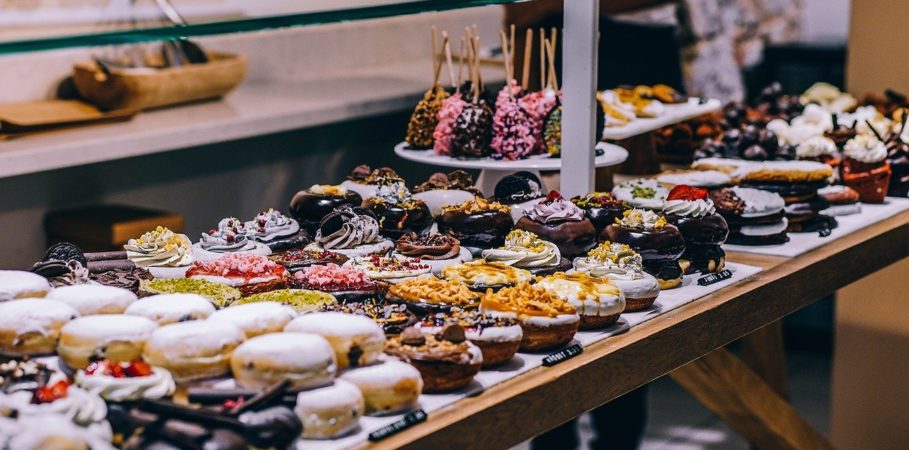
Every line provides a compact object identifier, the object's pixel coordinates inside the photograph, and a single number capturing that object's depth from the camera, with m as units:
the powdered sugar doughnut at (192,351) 1.72
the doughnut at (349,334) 1.76
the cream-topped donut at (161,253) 2.30
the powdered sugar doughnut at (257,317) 1.82
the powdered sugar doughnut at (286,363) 1.67
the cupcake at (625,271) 2.26
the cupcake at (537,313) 2.00
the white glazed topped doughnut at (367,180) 2.77
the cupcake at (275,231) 2.50
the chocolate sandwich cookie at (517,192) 2.74
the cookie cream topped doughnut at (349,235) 2.48
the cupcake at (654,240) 2.40
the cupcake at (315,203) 2.61
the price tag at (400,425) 1.66
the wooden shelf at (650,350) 1.79
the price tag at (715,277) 2.49
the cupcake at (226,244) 2.43
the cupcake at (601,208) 2.56
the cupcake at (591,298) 2.12
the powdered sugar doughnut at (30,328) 1.83
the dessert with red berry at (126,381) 1.61
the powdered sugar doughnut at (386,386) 1.72
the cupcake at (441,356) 1.82
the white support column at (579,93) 2.64
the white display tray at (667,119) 3.42
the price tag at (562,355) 1.99
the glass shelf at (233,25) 1.60
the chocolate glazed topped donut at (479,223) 2.55
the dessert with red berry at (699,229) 2.52
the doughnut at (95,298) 1.93
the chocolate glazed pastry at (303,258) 2.33
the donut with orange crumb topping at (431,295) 2.05
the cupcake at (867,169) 3.25
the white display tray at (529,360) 1.67
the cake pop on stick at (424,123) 3.34
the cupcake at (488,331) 1.92
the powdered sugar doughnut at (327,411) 1.64
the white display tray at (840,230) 2.77
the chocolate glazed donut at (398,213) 2.59
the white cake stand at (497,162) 3.02
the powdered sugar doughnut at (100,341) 1.76
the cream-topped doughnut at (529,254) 2.36
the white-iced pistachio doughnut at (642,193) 2.69
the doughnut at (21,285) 1.95
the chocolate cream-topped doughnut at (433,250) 2.41
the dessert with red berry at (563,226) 2.47
